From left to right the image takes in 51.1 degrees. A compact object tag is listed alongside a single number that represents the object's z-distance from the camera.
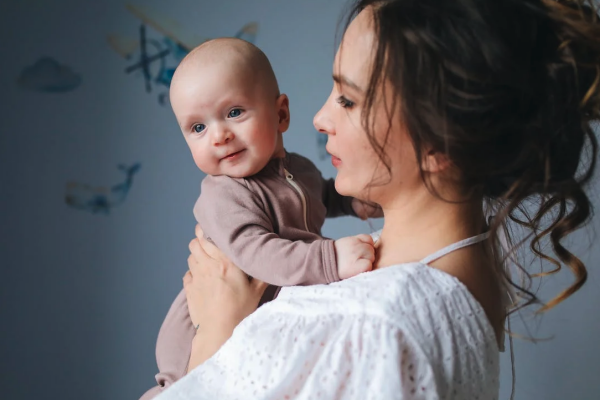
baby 1.10
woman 0.81
